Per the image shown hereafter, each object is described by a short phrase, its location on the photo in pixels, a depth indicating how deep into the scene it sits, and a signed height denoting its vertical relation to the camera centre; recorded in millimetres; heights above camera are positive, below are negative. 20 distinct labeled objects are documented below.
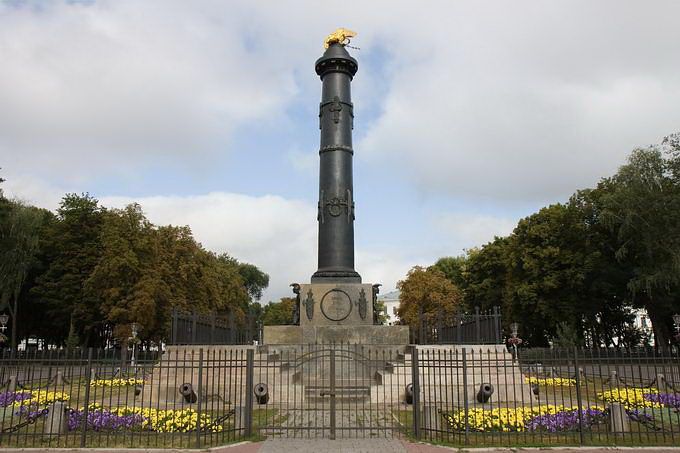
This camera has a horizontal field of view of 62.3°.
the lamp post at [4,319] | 33538 +1610
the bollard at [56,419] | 10727 -1374
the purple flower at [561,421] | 10680 -1499
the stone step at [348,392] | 14289 -1223
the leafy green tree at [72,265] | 44031 +6347
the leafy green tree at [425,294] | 55500 +4942
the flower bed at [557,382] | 19480 -1385
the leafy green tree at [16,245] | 39812 +7125
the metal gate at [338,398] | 10828 -1361
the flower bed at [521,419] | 10695 -1471
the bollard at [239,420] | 10860 -1487
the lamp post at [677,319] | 29608 +1150
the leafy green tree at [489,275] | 53647 +6606
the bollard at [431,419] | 10716 -1442
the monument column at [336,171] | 20281 +6340
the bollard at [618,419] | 10706 -1457
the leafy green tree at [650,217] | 35562 +7945
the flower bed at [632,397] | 13248 -1411
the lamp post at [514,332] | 33722 +606
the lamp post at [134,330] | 35906 +964
